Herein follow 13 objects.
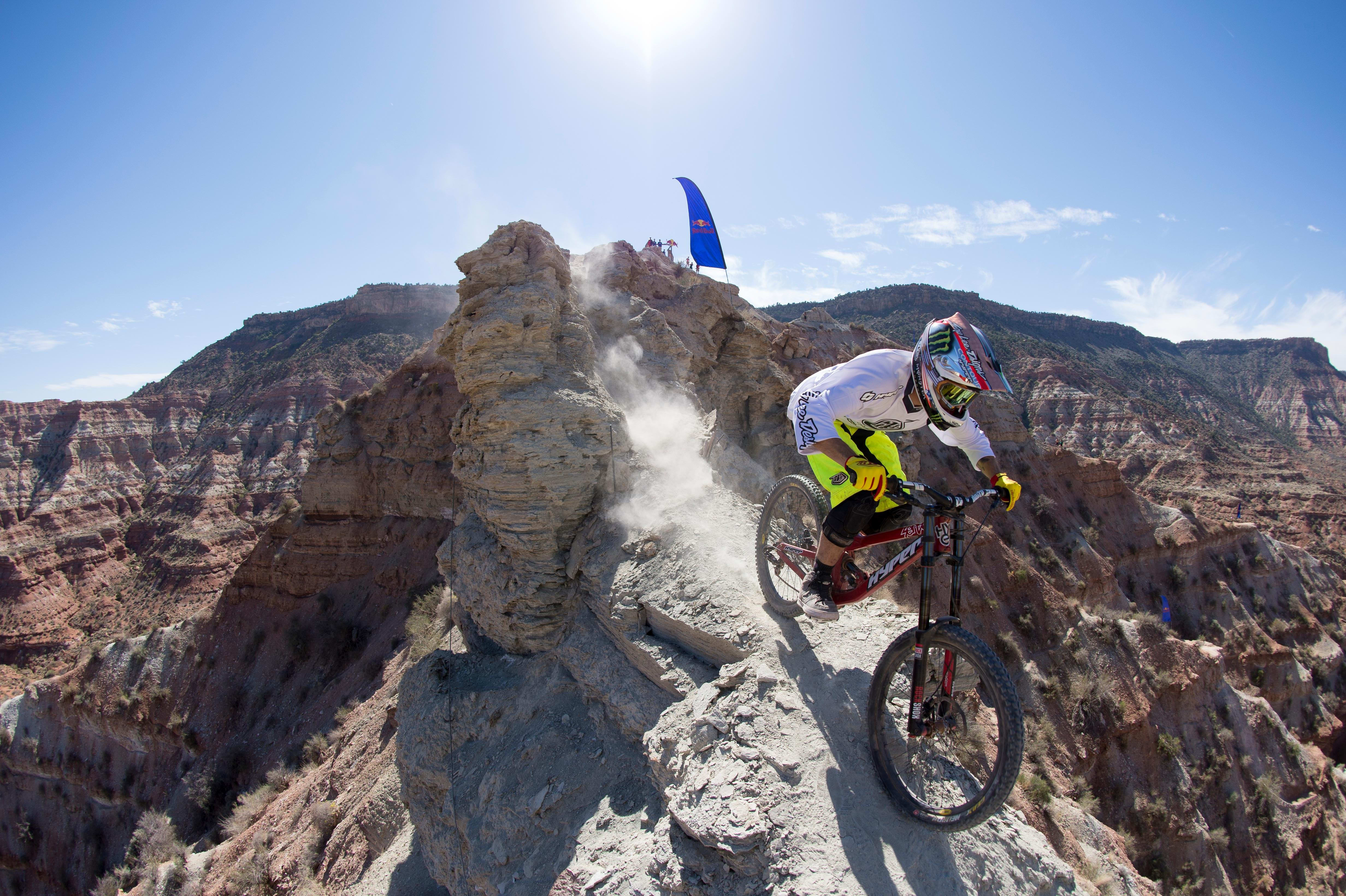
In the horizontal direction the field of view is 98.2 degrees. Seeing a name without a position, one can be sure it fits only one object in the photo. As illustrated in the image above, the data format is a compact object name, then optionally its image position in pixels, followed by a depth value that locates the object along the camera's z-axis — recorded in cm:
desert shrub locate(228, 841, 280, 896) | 910
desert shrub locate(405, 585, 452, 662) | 1103
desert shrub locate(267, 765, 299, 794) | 1408
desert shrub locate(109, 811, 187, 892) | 1343
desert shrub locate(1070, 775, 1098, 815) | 1083
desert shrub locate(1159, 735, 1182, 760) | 1526
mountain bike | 302
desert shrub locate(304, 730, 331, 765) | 1388
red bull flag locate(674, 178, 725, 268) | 1664
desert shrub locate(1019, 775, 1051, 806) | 683
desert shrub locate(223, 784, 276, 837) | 1275
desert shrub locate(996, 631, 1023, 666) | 1711
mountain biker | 348
